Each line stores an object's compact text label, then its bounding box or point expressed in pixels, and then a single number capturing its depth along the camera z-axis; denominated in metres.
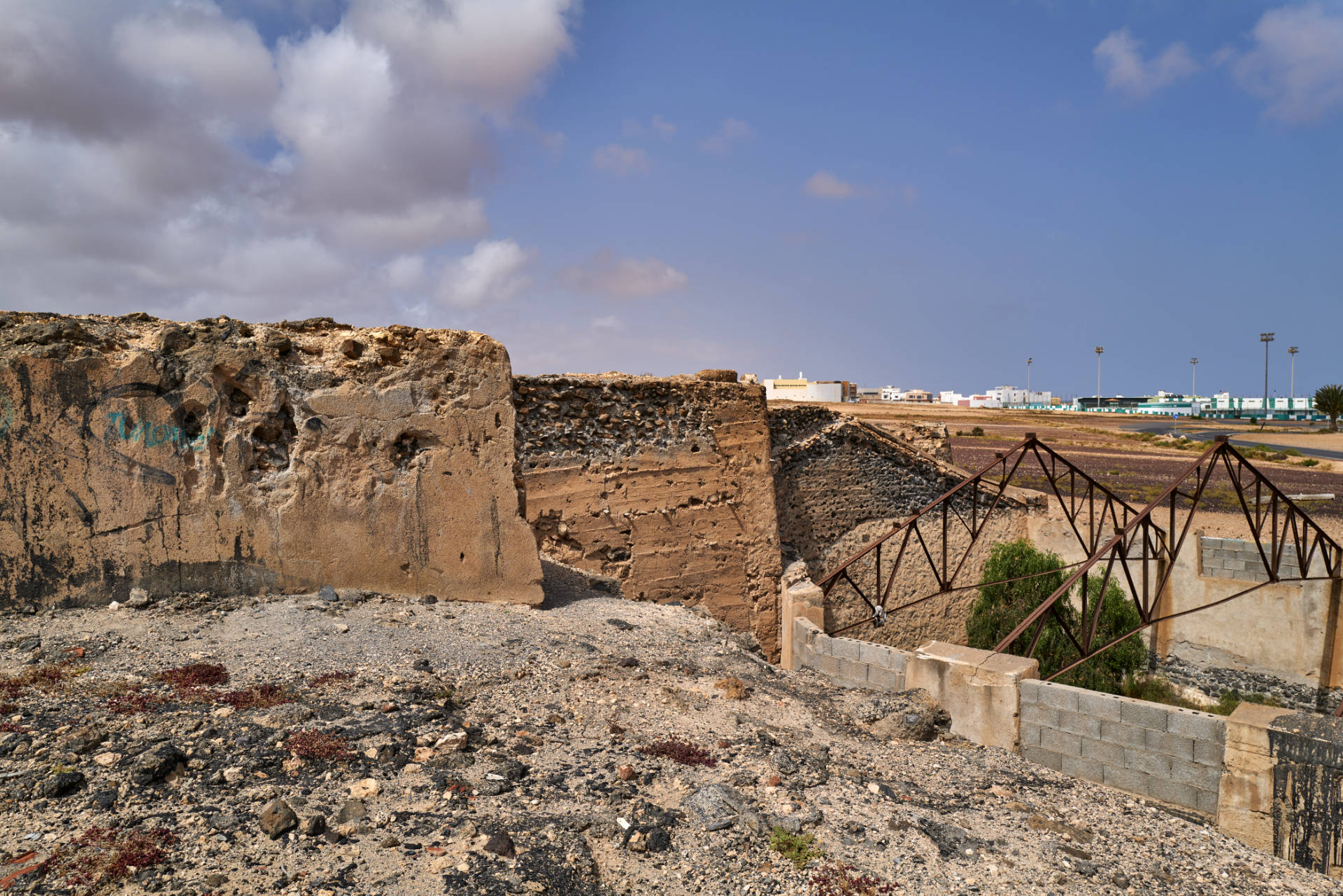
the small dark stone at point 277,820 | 3.45
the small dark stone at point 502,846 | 3.58
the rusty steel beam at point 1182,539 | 8.24
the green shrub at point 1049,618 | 15.12
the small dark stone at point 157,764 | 3.71
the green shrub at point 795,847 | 3.95
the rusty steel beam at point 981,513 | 10.46
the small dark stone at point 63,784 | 3.51
